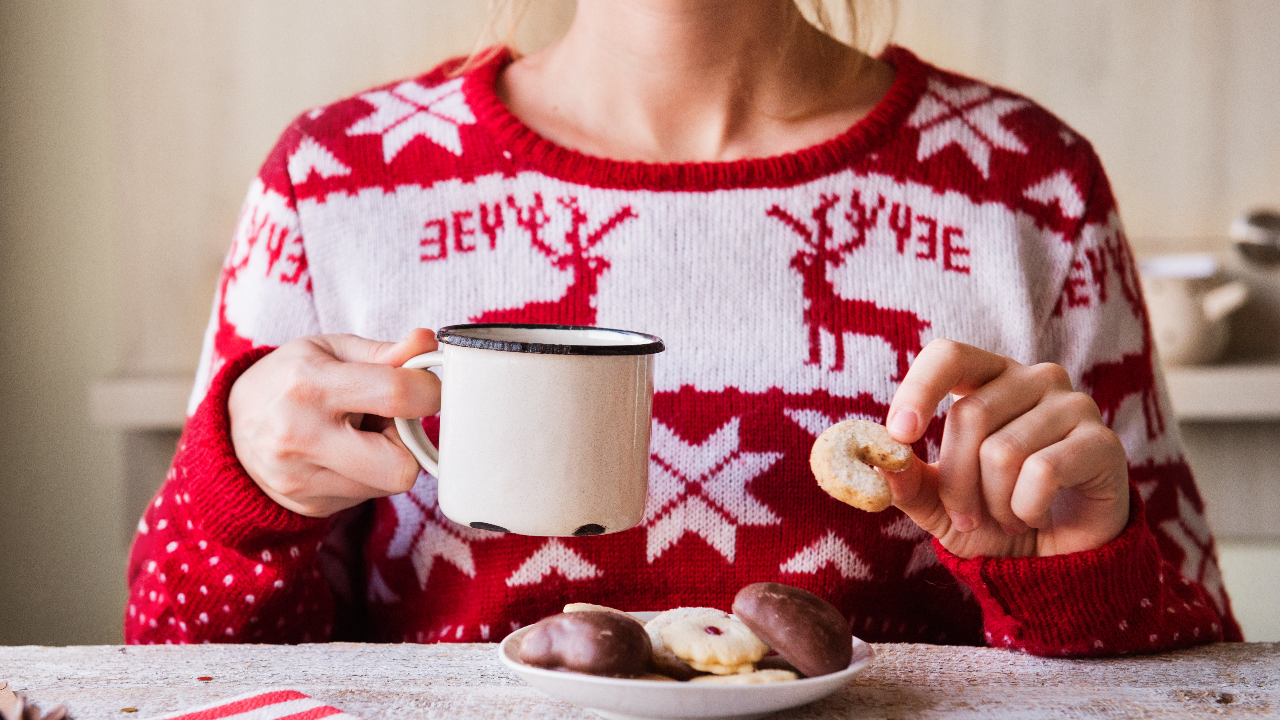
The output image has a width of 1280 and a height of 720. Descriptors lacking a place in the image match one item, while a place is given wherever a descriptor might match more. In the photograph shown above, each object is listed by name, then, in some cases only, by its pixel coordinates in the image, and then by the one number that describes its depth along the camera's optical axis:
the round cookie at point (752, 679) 0.51
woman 0.88
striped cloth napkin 0.56
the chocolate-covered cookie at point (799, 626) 0.54
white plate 0.50
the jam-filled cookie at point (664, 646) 0.55
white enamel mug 0.55
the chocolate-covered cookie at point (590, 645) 0.52
